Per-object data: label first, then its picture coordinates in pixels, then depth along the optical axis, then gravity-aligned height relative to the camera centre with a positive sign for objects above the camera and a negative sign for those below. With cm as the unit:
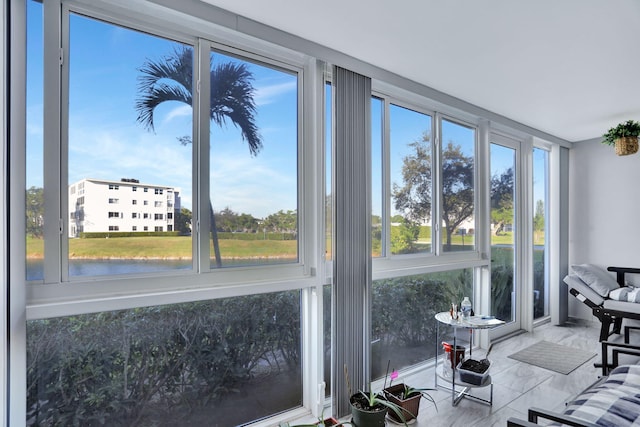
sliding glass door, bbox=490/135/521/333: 439 -20
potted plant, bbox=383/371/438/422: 252 -129
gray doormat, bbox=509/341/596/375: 358 -149
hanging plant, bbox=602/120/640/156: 386 +83
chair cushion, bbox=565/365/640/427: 171 -96
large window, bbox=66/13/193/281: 185 +43
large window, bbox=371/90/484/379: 316 -8
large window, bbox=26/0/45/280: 171 +34
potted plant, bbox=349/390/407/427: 223 -122
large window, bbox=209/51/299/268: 230 +36
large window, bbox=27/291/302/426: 181 -85
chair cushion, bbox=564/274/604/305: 430 -91
